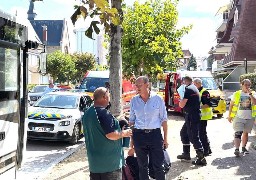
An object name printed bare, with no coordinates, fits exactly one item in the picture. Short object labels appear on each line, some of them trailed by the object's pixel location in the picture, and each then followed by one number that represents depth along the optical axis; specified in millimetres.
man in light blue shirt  6074
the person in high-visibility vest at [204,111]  8977
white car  11406
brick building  31047
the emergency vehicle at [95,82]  17625
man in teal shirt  4602
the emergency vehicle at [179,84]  18984
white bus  6488
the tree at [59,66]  62719
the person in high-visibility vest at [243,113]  9133
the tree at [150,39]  21094
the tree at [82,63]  73750
